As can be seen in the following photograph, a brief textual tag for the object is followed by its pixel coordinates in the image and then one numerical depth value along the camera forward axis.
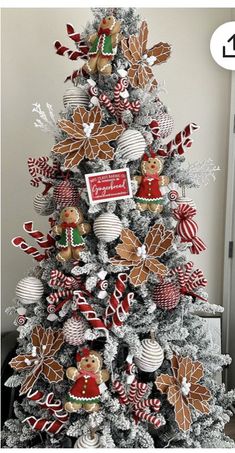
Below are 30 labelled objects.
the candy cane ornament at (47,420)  1.38
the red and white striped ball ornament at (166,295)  1.37
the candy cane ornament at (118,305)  1.33
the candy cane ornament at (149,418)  1.35
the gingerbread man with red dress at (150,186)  1.36
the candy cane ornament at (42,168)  1.46
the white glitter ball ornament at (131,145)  1.33
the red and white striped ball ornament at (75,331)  1.35
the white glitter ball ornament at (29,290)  1.42
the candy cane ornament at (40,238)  1.45
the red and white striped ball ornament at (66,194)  1.39
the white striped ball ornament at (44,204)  1.50
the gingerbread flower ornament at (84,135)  1.34
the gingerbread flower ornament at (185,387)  1.37
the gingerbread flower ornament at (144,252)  1.34
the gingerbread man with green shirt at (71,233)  1.35
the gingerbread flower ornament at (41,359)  1.39
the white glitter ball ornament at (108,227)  1.32
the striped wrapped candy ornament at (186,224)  1.40
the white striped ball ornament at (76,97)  1.41
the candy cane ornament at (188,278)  1.40
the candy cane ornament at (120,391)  1.33
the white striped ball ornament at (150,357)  1.33
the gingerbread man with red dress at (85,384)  1.31
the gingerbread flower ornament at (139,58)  1.36
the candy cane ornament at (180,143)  1.43
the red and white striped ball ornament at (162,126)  1.40
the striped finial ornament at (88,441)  1.32
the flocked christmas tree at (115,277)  1.34
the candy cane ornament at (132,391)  1.35
